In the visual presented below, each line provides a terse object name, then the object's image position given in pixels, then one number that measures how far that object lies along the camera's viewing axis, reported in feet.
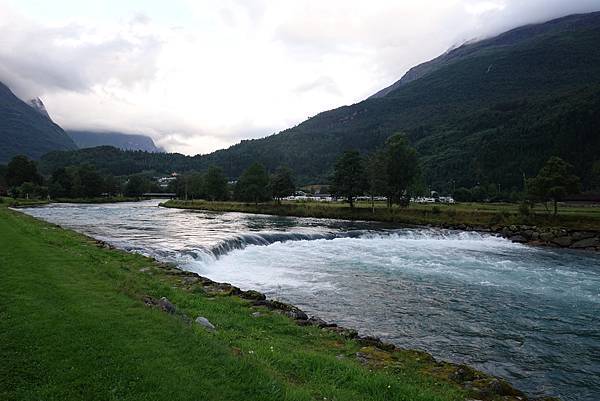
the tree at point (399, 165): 238.68
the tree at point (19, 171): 424.87
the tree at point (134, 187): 545.44
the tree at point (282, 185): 297.74
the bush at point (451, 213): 199.21
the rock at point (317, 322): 46.39
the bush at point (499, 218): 181.50
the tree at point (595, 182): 398.99
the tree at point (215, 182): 370.73
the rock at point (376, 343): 40.60
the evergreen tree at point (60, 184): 420.77
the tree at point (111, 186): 495.73
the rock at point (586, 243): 139.85
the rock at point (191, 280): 60.39
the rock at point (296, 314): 47.93
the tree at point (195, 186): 434.88
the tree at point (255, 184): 308.81
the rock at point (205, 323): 36.19
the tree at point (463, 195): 415.83
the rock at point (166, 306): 37.21
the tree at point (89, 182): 444.14
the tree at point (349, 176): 248.32
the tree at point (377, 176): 238.27
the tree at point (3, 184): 393.17
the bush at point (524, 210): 183.32
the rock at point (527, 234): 155.74
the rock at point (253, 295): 55.26
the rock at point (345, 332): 43.24
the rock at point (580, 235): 145.79
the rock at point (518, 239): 153.58
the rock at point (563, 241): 144.29
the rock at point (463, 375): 34.53
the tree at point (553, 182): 178.90
